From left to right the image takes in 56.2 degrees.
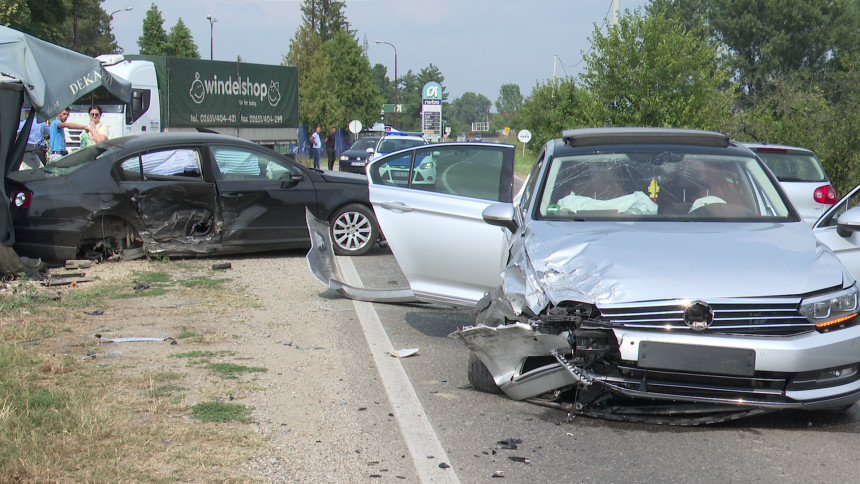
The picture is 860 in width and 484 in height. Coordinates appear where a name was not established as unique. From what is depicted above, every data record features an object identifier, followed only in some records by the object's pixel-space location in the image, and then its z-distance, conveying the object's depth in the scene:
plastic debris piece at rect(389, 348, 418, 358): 6.02
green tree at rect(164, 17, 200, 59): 58.12
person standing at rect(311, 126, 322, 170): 32.72
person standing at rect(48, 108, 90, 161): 15.66
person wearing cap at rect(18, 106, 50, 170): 14.29
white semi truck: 21.33
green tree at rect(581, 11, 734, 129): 17.58
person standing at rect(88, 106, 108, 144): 13.58
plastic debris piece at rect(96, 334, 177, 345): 6.12
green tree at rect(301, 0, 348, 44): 79.94
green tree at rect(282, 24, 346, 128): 45.59
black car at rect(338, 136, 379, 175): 28.45
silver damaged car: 4.05
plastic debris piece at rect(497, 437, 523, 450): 4.18
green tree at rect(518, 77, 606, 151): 38.38
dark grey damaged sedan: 9.32
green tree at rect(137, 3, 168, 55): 59.25
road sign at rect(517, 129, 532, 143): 44.94
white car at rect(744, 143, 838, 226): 11.24
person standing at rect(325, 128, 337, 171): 33.69
